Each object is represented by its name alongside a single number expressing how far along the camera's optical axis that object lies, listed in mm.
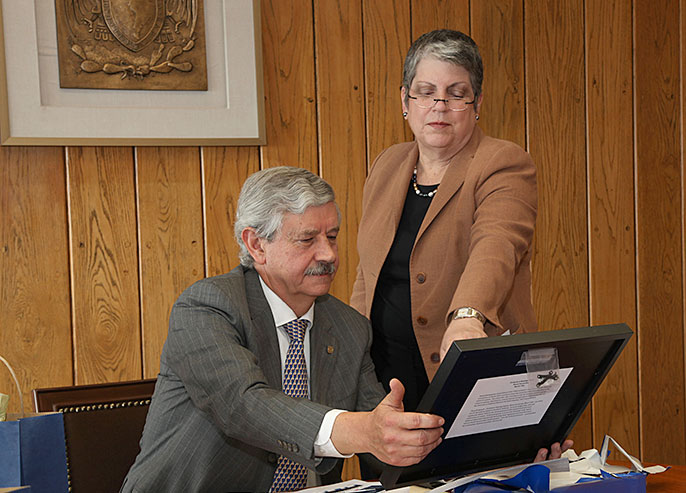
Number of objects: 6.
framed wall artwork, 3185
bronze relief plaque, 3232
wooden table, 2547
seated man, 2507
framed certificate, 2332
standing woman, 2908
